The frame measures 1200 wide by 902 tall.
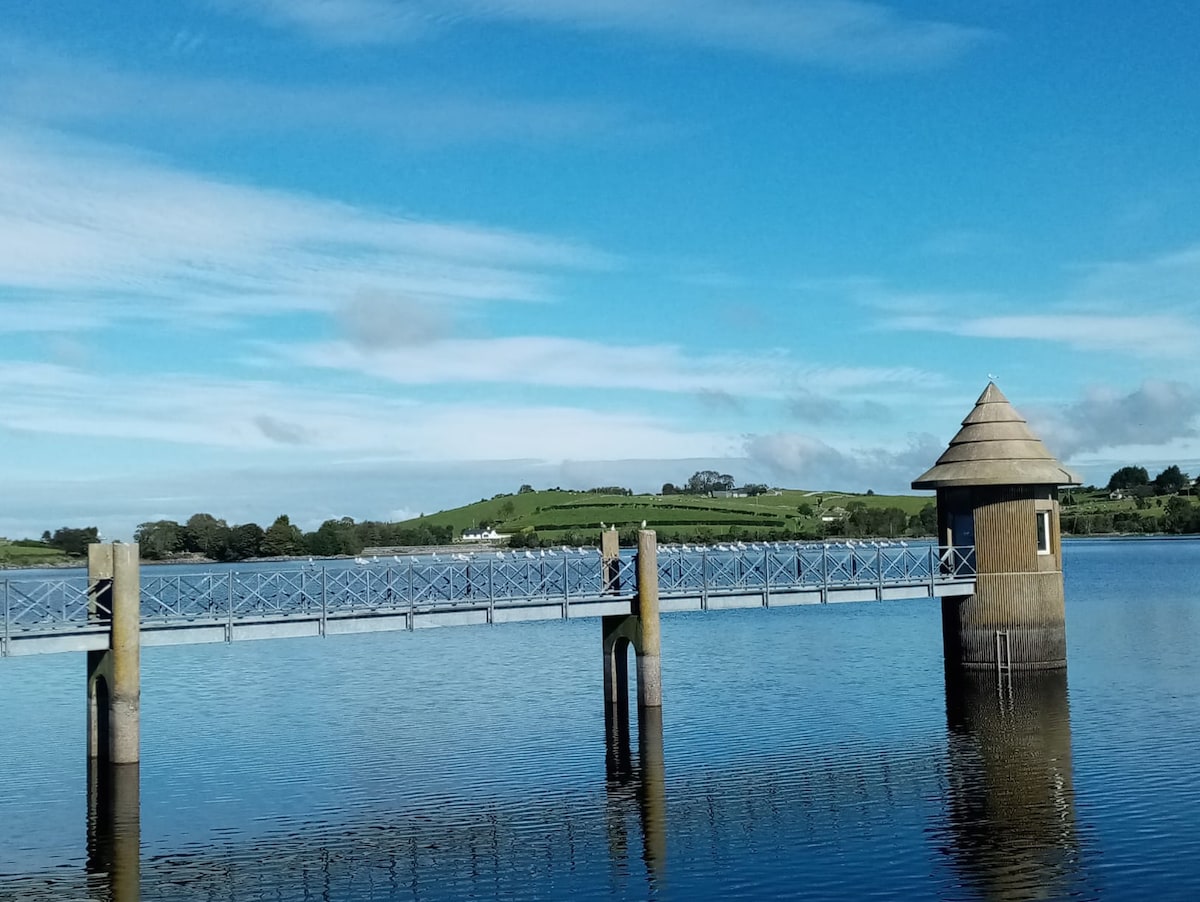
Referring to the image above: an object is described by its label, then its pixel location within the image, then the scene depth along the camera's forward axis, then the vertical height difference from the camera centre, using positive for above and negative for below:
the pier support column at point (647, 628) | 39.06 -2.23
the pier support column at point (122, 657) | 32.72 -2.07
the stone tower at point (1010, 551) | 46.03 -0.47
